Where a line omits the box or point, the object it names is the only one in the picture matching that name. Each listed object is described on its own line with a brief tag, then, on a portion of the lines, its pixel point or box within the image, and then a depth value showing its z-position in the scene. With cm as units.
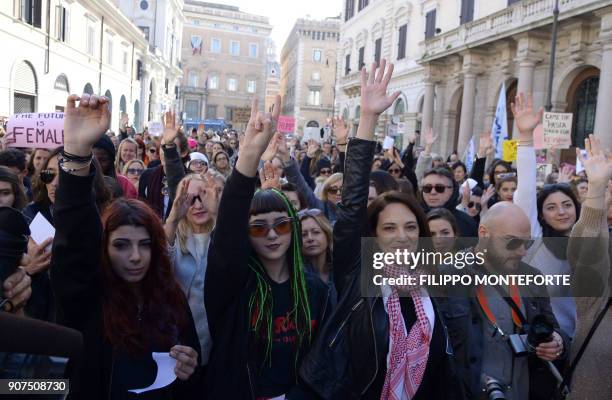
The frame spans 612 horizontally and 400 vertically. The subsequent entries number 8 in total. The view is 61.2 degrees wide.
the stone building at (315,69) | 6631
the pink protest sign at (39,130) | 575
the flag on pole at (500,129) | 1191
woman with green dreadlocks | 226
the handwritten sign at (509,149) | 957
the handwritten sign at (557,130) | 953
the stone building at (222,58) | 7462
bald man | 229
